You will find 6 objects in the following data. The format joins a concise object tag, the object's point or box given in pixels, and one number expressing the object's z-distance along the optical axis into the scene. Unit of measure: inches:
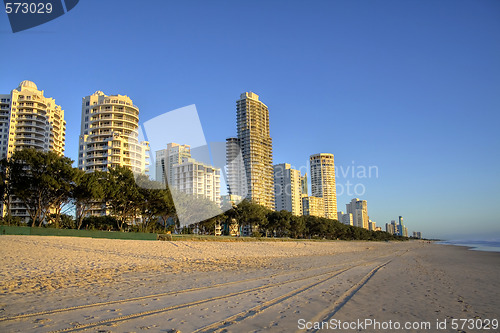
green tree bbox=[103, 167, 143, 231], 1737.6
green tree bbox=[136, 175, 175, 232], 1902.1
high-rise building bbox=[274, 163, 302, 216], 7613.2
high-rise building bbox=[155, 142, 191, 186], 6136.8
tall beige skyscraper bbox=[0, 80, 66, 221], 3887.8
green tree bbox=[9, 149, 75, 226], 1493.6
